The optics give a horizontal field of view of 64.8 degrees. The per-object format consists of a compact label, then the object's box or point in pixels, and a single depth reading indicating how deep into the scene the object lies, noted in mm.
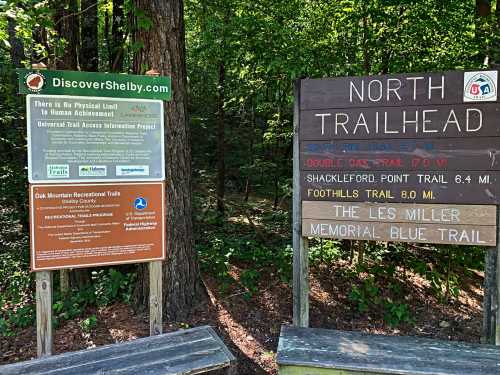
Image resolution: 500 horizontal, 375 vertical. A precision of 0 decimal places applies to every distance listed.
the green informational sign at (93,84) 2812
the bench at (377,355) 2639
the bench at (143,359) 2643
